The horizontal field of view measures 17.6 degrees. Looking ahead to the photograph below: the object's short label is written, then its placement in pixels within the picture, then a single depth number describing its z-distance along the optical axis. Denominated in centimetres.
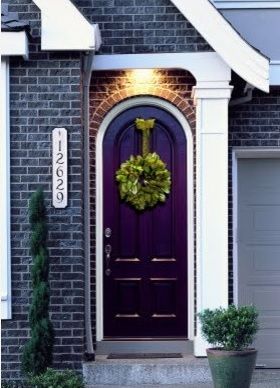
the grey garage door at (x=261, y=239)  1032
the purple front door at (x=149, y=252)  962
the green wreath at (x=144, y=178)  958
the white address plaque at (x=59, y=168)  873
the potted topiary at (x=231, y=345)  796
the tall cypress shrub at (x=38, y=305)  828
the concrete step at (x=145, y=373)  880
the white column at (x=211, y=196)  899
